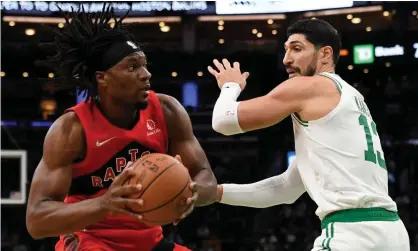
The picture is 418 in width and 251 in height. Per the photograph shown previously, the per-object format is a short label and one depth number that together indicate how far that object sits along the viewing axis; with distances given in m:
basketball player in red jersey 3.26
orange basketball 2.90
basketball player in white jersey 3.28
